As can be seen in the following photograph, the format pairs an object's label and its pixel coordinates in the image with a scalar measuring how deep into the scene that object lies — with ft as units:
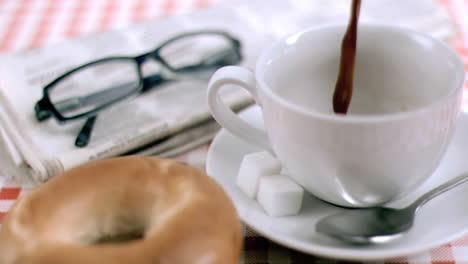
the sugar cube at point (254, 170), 1.64
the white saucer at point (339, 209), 1.50
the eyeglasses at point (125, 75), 1.93
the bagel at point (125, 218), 1.38
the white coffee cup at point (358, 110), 1.52
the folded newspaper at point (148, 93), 1.81
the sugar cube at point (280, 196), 1.59
